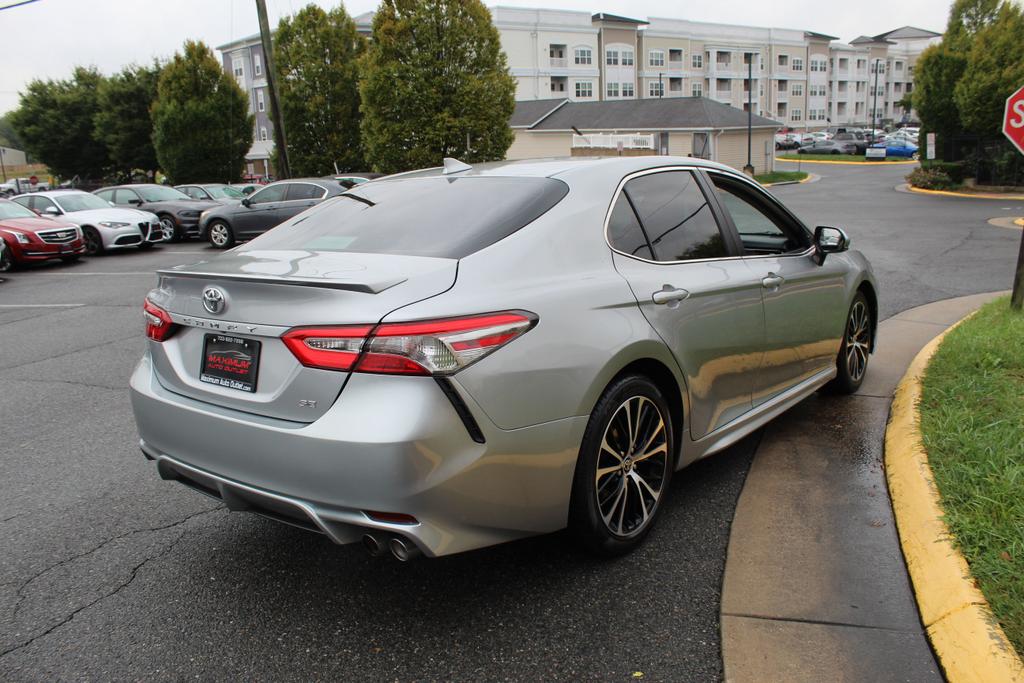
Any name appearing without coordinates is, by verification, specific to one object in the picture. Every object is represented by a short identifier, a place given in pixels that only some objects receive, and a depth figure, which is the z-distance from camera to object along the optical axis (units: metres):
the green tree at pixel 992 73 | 25.91
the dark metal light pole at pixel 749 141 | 44.55
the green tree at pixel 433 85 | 22.67
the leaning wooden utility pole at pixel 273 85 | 21.97
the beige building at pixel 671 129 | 46.84
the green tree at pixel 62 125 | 47.53
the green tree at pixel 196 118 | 32.62
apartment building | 69.75
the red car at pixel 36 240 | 15.70
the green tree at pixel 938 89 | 29.16
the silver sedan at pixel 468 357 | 2.67
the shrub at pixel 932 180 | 29.00
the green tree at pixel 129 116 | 43.16
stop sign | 7.34
